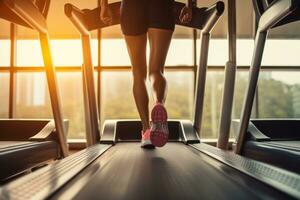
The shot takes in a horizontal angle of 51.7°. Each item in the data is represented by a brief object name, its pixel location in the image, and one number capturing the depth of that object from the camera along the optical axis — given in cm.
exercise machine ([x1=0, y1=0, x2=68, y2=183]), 171
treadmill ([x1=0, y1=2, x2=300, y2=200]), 85
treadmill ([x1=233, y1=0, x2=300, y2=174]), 166
